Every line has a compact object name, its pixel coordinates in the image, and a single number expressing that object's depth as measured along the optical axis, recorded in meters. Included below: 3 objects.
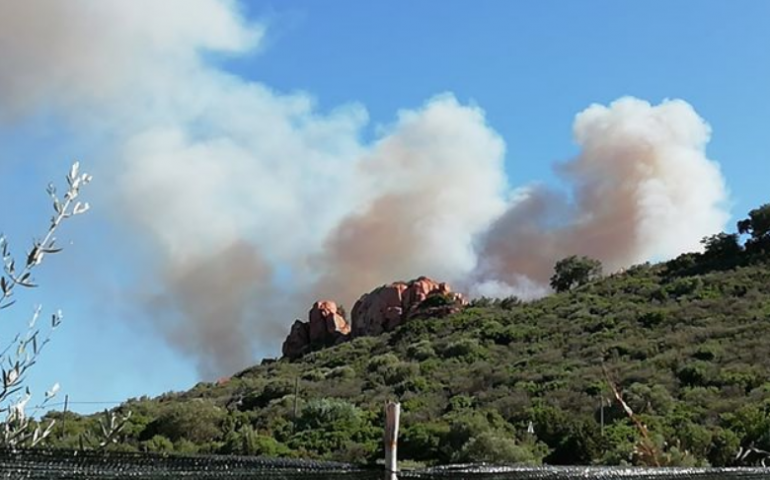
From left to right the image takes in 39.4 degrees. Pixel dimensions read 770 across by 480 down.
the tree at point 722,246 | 55.06
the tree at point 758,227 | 55.06
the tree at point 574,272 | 64.56
